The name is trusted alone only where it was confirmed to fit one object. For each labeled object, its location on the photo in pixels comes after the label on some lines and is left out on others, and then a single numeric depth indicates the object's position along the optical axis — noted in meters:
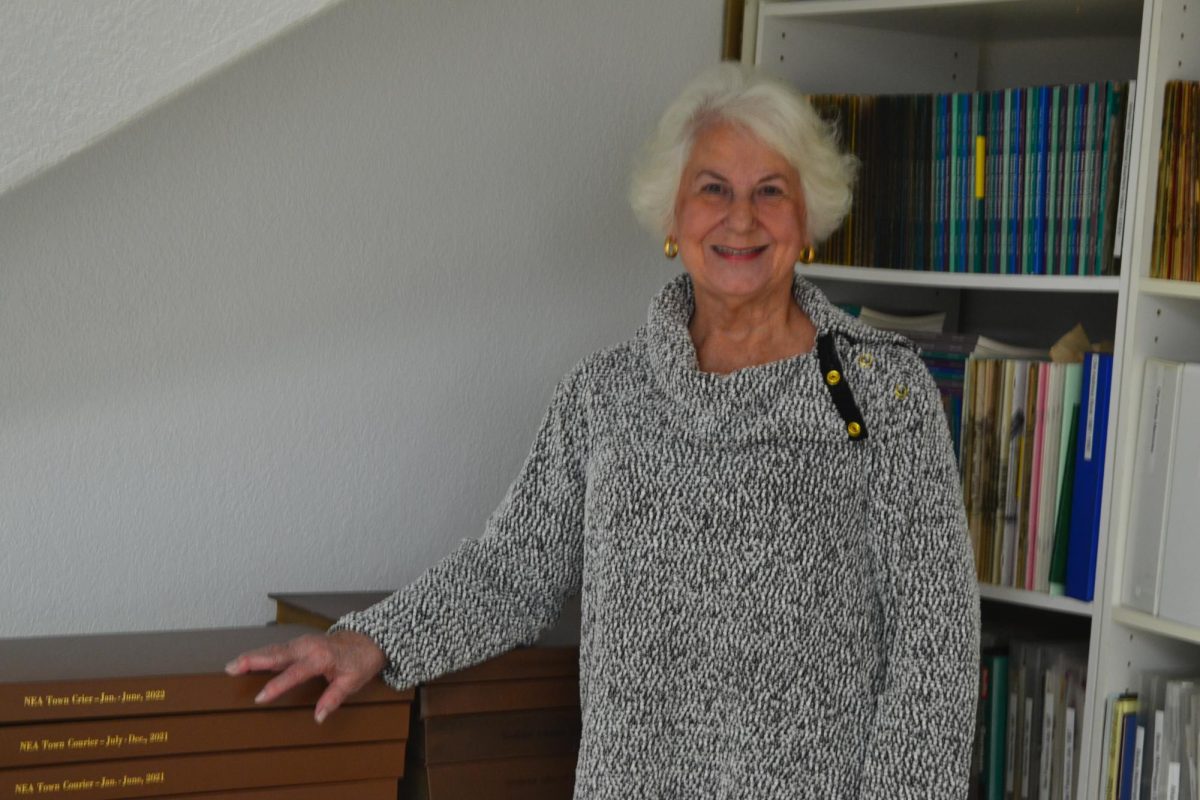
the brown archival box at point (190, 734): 1.49
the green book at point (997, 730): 2.15
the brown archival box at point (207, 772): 1.50
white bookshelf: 1.92
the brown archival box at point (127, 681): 1.48
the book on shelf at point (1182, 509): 1.86
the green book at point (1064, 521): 2.01
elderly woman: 1.62
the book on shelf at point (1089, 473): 1.97
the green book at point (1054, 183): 2.06
